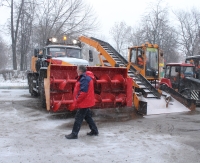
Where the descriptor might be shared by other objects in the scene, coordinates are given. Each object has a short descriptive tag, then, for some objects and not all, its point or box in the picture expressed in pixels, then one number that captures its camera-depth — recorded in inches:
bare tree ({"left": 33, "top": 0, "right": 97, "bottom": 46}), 1274.6
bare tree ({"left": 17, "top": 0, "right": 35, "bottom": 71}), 1314.0
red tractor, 491.1
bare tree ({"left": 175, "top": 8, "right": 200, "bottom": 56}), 1769.2
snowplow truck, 318.8
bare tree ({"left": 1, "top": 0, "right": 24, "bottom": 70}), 1350.9
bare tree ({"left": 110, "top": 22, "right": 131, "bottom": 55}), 2384.6
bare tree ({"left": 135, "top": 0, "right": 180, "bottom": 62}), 1437.0
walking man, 241.6
